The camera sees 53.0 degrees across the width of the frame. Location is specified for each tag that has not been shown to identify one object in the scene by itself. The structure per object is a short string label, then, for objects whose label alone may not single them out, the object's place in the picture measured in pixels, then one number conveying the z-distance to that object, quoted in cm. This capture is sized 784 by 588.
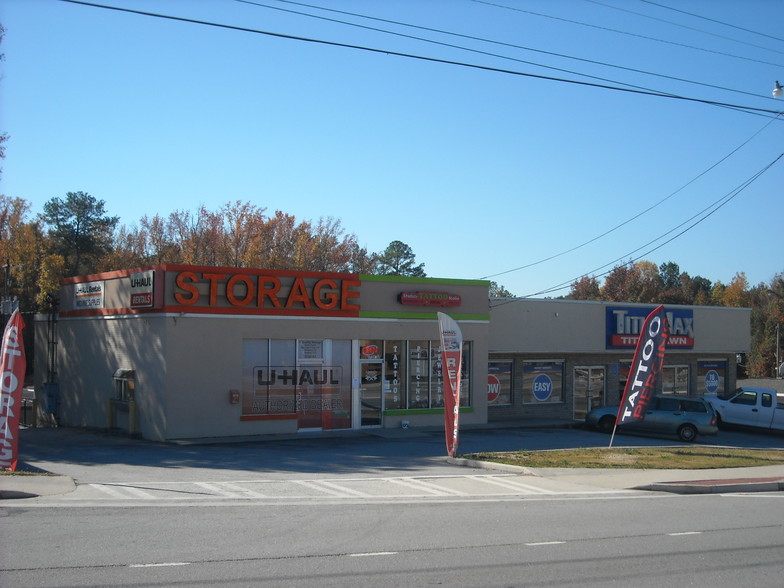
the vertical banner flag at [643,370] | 2147
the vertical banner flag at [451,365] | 1859
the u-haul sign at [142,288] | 2255
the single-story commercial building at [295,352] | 2278
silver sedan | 2670
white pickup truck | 2930
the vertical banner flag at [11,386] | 1477
